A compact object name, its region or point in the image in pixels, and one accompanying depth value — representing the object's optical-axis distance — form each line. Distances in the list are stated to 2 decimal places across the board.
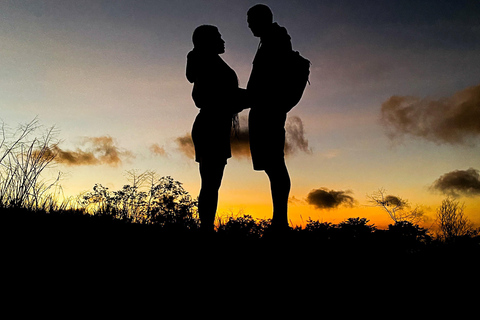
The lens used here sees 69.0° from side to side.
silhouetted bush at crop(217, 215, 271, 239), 4.37
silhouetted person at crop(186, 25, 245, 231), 3.99
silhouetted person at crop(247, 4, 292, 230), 3.65
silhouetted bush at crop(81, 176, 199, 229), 6.54
